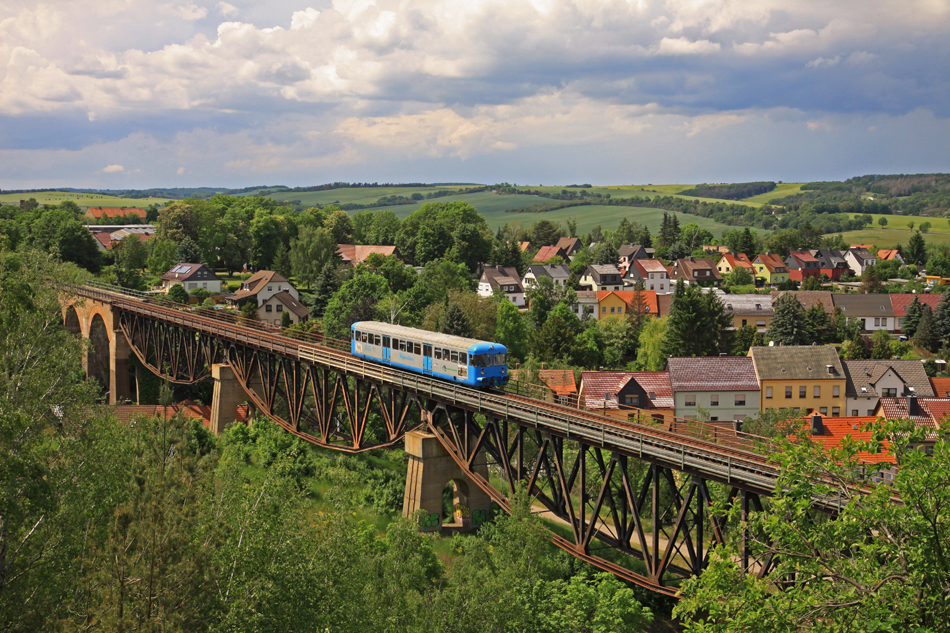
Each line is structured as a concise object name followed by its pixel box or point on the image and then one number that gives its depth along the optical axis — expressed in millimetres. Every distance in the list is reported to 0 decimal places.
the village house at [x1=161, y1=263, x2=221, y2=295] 117688
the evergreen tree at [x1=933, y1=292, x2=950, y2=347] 103331
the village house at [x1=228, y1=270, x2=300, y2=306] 109625
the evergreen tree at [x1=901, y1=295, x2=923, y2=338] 108688
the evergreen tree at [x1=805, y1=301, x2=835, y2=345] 105375
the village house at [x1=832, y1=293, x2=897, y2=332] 115625
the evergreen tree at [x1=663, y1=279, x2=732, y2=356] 87625
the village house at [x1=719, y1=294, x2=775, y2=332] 113938
